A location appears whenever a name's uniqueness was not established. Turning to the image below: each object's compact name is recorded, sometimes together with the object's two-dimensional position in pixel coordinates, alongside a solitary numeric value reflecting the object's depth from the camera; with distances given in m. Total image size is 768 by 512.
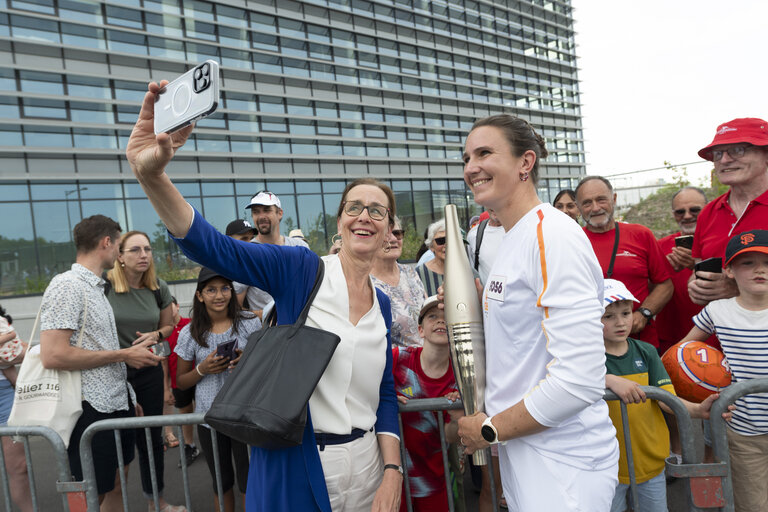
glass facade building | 22.80
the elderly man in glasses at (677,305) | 3.56
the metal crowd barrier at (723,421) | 2.15
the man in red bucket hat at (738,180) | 2.73
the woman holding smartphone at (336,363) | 1.65
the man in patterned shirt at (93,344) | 2.92
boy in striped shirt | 2.47
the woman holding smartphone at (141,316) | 3.82
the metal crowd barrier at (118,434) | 2.44
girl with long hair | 3.41
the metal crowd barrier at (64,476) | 2.46
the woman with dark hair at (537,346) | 1.28
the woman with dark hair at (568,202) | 4.88
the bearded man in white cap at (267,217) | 4.72
